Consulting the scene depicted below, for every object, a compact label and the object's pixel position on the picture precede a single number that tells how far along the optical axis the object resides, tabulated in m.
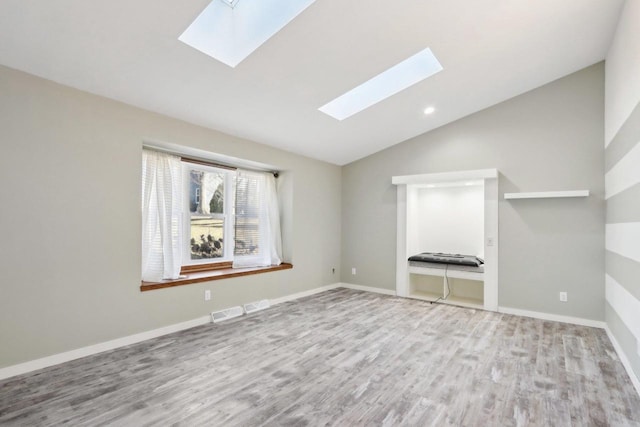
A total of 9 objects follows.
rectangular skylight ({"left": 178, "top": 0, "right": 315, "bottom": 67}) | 2.52
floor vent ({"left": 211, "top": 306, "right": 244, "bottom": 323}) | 3.92
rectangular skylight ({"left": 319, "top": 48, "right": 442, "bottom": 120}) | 3.50
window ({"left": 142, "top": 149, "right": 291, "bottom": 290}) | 3.57
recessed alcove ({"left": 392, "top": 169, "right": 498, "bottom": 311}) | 4.55
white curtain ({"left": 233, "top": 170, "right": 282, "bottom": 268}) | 4.78
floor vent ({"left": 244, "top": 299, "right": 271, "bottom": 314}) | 4.31
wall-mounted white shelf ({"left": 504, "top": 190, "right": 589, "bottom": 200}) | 3.84
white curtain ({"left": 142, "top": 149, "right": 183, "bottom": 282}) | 3.52
